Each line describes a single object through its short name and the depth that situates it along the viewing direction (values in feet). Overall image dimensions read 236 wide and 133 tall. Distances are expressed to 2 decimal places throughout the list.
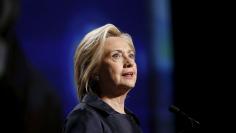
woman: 16.39
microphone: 16.22
